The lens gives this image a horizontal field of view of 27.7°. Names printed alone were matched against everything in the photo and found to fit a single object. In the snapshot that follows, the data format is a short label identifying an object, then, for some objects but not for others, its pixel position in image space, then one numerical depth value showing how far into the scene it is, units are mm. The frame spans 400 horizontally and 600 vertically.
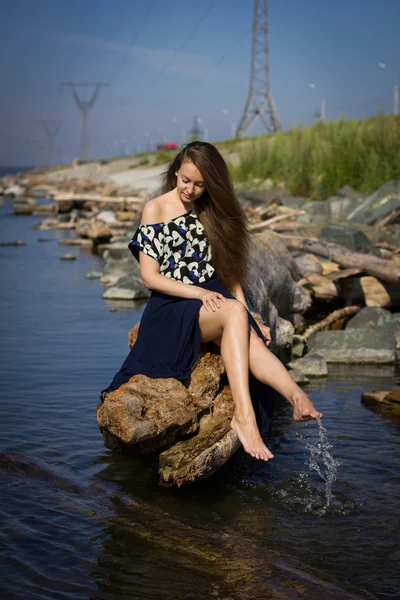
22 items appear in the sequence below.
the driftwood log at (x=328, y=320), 8991
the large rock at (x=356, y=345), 8516
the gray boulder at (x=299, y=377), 7582
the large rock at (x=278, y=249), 9203
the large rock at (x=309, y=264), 11031
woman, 4879
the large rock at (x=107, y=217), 27766
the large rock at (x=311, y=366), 7910
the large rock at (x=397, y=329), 9002
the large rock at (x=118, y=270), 14219
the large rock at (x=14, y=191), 59562
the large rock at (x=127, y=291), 12602
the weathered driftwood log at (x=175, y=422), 4625
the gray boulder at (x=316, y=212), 17011
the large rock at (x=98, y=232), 21984
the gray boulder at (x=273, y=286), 7801
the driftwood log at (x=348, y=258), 10095
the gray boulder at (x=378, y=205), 15672
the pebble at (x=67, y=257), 18656
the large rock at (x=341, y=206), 18062
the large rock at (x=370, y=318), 9242
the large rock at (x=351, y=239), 11969
